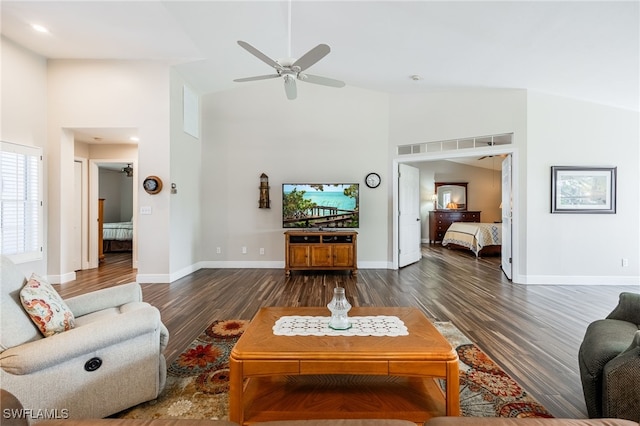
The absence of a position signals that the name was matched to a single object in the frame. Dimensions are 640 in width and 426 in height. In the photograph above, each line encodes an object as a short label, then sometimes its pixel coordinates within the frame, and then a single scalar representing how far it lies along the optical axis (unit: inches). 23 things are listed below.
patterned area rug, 65.9
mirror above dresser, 398.9
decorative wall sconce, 222.8
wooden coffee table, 57.4
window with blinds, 150.5
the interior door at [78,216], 216.8
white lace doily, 67.9
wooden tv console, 204.9
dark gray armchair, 50.8
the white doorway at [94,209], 224.8
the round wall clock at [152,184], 178.5
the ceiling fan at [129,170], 290.7
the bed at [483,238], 283.5
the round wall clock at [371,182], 225.1
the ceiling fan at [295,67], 100.7
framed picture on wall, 177.6
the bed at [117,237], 300.0
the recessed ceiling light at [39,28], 142.7
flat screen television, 216.7
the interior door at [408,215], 225.6
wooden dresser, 380.8
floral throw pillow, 60.9
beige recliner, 53.6
